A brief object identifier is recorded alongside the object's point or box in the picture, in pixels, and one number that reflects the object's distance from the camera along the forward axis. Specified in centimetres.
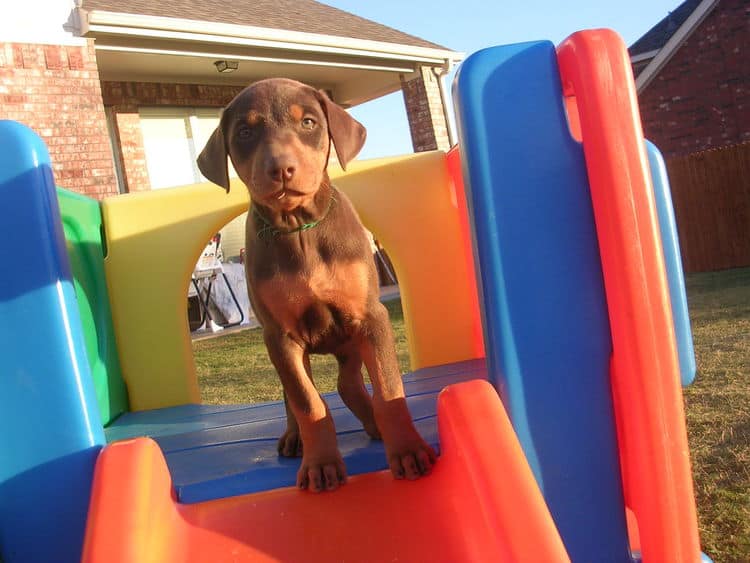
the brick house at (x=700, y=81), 1773
